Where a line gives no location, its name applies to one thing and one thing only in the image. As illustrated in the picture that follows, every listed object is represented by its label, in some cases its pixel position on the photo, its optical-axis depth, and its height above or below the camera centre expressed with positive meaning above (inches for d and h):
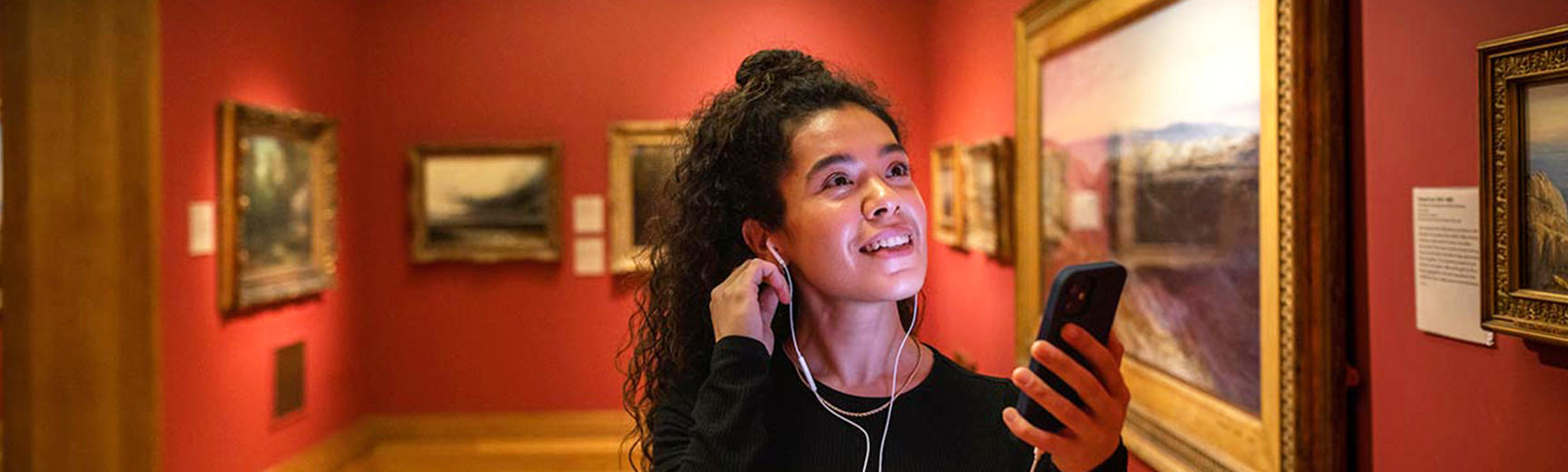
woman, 62.7 -4.3
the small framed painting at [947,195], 235.6 +9.2
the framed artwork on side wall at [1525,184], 67.3 +3.0
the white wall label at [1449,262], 76.8 -2.2
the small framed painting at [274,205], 208.1 +7.5
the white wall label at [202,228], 198.8 +2.6
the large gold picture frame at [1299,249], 94.8 -1.4
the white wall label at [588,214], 280.1 +6.4
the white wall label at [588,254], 280.8 -3.9
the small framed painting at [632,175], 277.7 +16.2
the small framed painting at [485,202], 275.0 +9.8
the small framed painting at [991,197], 198.1 +7.4
